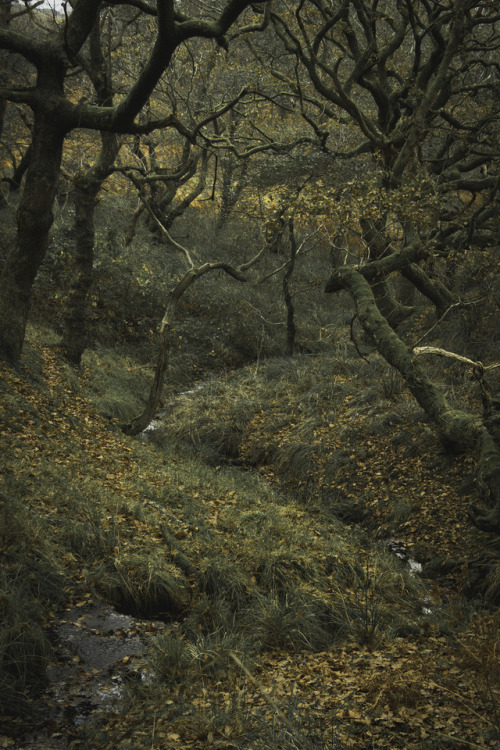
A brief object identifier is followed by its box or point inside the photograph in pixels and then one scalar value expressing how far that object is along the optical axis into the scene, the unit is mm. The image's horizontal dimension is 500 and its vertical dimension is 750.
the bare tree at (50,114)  7289
